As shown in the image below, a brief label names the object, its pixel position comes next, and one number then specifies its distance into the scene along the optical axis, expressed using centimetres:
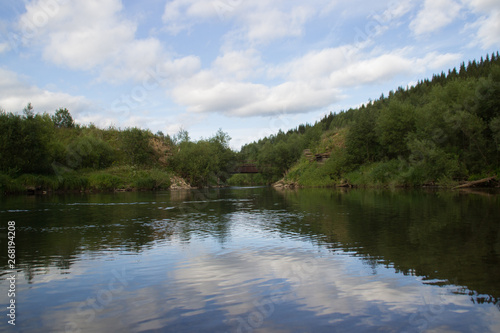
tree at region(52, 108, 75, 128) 8400
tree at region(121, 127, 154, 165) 7650
